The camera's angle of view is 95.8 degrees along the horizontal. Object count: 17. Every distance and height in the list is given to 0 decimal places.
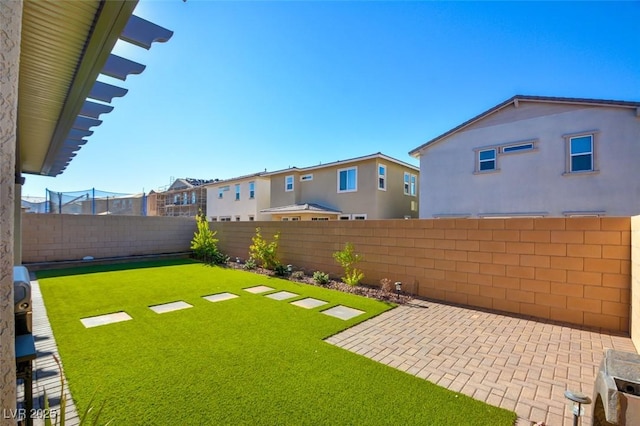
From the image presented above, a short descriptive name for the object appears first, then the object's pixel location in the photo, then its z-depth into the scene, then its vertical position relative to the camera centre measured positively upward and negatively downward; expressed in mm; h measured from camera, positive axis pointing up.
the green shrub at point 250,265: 11206 -2090
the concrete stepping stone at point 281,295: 7136 -2124
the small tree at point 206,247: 12969 -1607
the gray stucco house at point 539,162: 9984 +1952
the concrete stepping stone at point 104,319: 5086 -1953
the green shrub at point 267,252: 10755 -1512
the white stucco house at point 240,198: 21516 +1129
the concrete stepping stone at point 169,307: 5888 -2004
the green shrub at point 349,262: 8184 -1483
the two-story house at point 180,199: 30859 +1566
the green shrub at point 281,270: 9922 -2042
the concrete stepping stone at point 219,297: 6833 -2074
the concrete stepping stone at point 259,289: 7747 -2136
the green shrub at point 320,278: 8641 -2004
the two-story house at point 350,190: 15672 +1269
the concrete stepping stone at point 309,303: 6391 -2106
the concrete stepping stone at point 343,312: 5719 -2090
